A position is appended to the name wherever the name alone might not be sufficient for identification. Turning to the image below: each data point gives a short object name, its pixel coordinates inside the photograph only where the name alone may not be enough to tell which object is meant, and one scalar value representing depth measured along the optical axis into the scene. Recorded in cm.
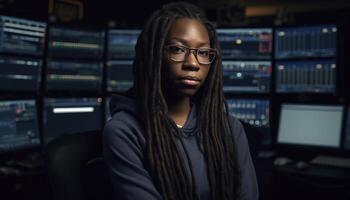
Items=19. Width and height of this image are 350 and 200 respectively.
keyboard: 231
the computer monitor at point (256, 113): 271
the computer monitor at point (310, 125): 254
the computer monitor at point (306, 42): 256
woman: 104
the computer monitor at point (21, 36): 230
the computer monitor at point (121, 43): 281
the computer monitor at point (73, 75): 263
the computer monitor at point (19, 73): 234
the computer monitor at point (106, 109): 282
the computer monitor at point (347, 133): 250
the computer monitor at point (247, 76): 273
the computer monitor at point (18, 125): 227
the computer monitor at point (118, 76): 284
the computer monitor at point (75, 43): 262
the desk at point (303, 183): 194
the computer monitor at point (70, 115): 257
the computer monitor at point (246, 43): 271
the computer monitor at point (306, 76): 257
